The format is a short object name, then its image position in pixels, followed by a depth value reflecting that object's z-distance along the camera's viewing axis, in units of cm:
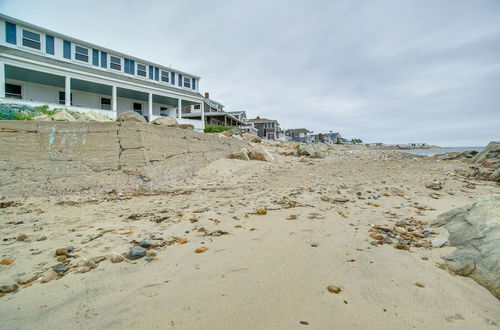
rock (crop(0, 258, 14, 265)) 209
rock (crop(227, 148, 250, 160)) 927
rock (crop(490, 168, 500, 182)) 690
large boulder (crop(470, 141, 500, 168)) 1138
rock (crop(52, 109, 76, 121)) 705
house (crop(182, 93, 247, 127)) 3099
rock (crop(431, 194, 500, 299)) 176
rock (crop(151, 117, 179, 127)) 787
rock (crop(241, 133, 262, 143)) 1665
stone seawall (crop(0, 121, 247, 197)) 481
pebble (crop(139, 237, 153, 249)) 243
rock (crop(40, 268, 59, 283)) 186
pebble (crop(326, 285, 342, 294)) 170
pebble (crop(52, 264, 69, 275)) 197
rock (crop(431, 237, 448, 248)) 237
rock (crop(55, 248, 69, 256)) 226
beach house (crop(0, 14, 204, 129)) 1287
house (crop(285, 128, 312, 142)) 6569
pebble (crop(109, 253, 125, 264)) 212
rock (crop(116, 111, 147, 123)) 648
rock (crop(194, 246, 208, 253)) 234
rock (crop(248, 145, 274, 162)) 966
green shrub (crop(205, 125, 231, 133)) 1984
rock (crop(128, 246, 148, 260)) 220
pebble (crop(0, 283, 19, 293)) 170
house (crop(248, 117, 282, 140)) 5147
